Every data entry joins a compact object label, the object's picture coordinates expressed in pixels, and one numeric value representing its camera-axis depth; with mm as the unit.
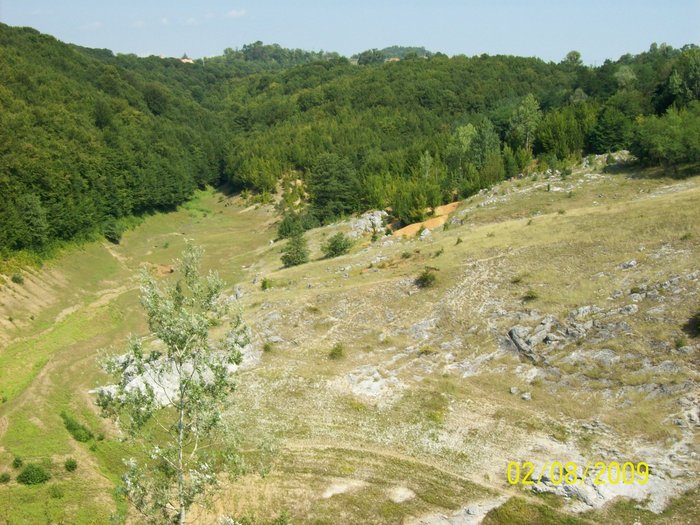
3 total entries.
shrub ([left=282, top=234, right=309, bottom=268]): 67062
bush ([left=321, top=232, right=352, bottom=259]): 67062
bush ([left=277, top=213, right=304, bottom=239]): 85812
